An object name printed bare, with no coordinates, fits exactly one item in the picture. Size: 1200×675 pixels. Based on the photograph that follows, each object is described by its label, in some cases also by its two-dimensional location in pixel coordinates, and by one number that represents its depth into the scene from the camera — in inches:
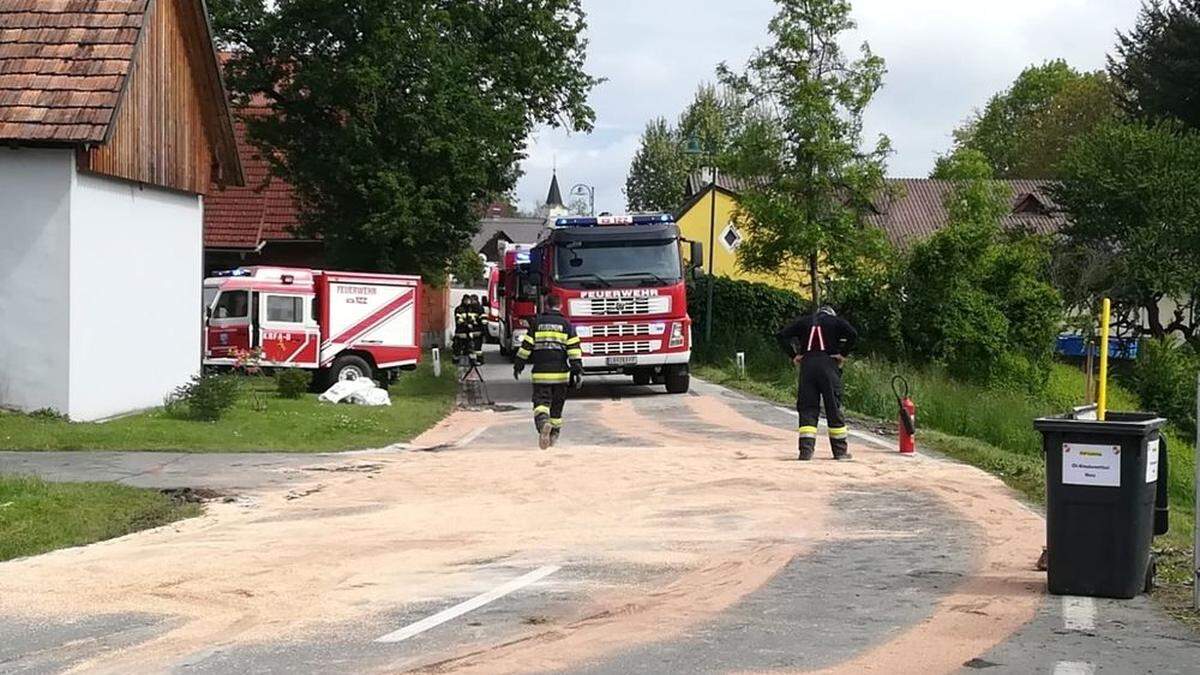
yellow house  2613.2
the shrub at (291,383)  999.6
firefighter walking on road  732.0
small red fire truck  1129.4
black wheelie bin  347.3
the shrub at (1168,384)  1492.4
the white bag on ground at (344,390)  992.9
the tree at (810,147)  1461.6
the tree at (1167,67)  1929.1
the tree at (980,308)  1529.3
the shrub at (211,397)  796.0
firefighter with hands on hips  655.1
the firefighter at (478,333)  1286.9
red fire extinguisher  693.3
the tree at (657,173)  3973.9
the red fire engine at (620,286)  1090.1
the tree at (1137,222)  1777.8
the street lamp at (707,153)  1552.7
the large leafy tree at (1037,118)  3336.6
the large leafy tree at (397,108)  1521.9
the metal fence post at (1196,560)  335.0
